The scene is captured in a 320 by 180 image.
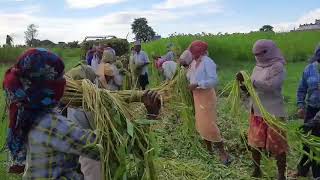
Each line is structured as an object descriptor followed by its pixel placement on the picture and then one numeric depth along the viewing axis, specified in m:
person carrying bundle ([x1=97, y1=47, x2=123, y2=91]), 3.42
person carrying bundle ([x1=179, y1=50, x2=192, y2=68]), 3.74
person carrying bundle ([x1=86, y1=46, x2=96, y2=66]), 5.80
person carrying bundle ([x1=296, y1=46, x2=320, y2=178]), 2.87
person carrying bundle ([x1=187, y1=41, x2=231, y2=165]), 3.35
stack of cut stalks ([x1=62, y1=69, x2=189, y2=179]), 1.60
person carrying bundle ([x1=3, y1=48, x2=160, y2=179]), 1.42
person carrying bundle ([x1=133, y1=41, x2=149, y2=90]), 6.44
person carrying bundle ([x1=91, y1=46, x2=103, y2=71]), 5.33
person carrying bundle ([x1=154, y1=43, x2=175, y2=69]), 6.16
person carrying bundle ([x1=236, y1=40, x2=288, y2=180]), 2.89
